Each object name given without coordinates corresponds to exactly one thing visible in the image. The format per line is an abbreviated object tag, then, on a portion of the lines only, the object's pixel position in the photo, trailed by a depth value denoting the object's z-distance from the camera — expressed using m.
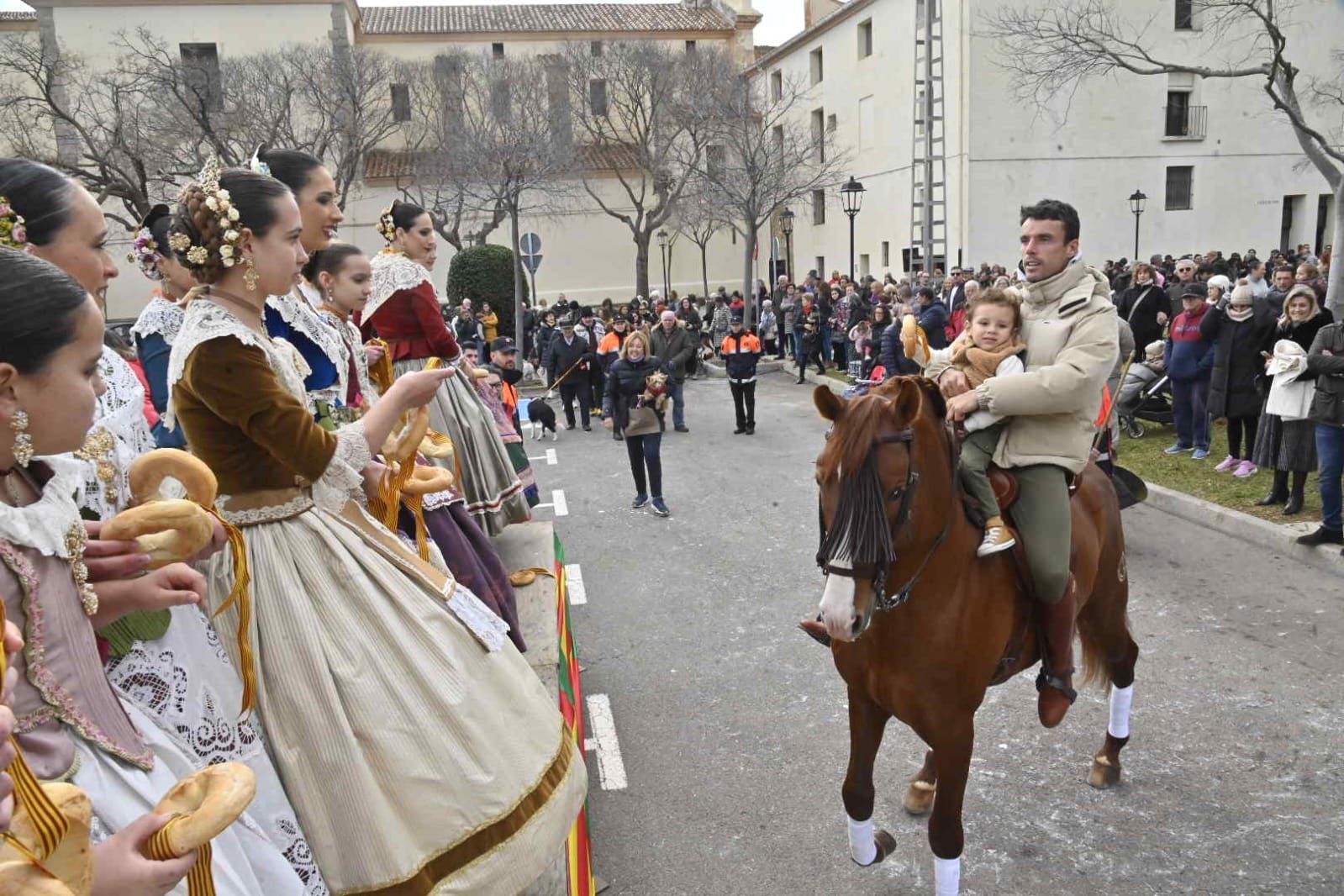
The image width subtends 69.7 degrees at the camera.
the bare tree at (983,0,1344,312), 13.16
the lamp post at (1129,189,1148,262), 30.51
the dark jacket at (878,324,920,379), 13.79
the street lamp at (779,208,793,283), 40.52
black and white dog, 15.12
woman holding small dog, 10.51
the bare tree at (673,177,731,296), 34.39
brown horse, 3.07
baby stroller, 12.50
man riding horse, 3.71
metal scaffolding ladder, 32.06
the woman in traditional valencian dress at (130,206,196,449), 3.30
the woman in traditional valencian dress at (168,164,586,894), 2.37
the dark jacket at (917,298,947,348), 14.81
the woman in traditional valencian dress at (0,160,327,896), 2.03
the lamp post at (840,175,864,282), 24.41
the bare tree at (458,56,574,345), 28.45
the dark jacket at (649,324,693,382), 15.53
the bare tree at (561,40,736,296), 34.84
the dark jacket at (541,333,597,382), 16.75
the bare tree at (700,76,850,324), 27.61
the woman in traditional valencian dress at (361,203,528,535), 4.79
